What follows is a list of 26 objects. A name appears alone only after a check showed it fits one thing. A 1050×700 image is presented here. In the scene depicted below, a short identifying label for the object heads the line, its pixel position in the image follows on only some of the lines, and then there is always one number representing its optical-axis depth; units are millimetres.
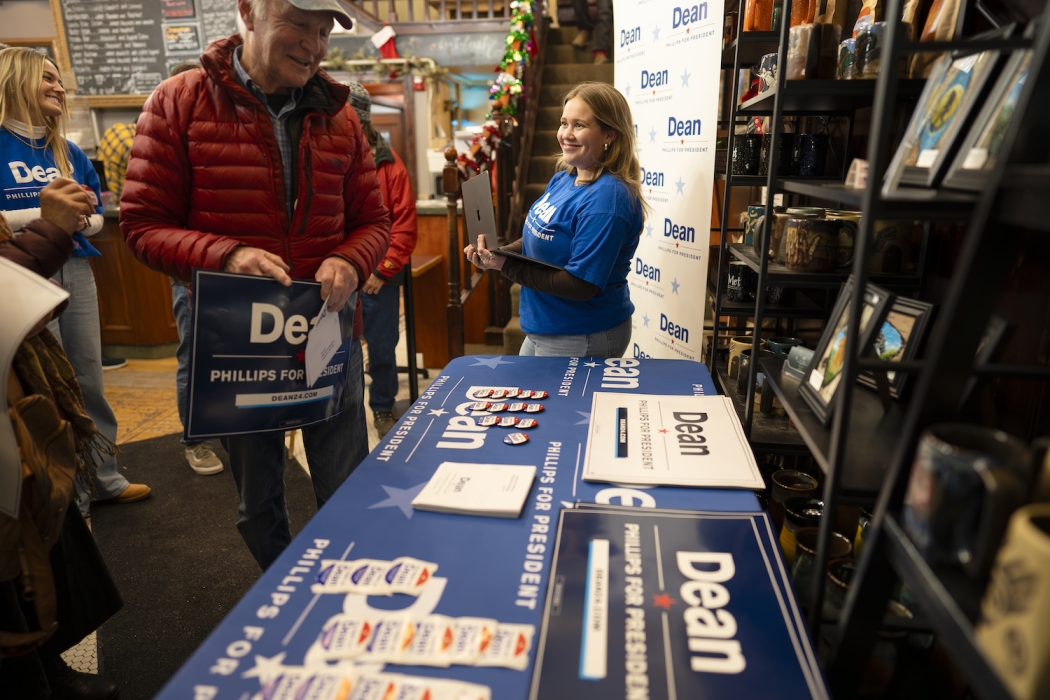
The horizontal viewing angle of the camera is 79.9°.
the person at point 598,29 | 5684
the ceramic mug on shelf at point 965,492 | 521
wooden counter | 4445
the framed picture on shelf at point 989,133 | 686
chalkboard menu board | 6816
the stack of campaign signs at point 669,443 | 1117
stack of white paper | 1013
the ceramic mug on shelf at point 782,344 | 1618
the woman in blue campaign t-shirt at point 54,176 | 2285
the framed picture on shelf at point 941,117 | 762
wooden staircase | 5238
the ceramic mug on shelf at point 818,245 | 1302
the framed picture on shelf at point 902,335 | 1013
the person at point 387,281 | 2963
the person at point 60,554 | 1254
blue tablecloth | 721
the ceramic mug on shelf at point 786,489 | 1284
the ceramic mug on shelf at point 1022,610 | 432
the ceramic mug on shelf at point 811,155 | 1616
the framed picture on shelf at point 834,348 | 955
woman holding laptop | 1837
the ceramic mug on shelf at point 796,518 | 1124
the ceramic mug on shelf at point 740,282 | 1991
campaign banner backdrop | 2531
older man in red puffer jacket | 1311
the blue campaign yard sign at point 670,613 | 693
